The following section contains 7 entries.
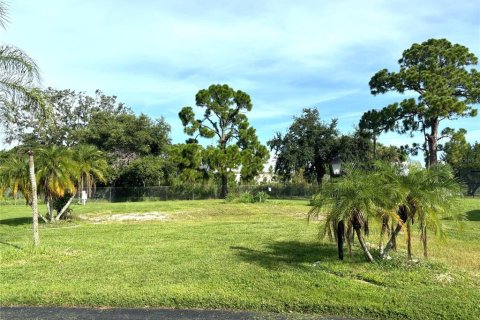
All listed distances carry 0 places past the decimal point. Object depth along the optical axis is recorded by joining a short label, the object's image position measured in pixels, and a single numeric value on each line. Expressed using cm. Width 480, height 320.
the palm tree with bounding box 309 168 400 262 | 686
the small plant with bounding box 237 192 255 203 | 2791
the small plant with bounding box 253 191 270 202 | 2850
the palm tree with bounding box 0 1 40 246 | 994
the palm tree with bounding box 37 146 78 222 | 1588
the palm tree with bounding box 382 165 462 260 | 707
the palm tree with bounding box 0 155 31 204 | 1614
